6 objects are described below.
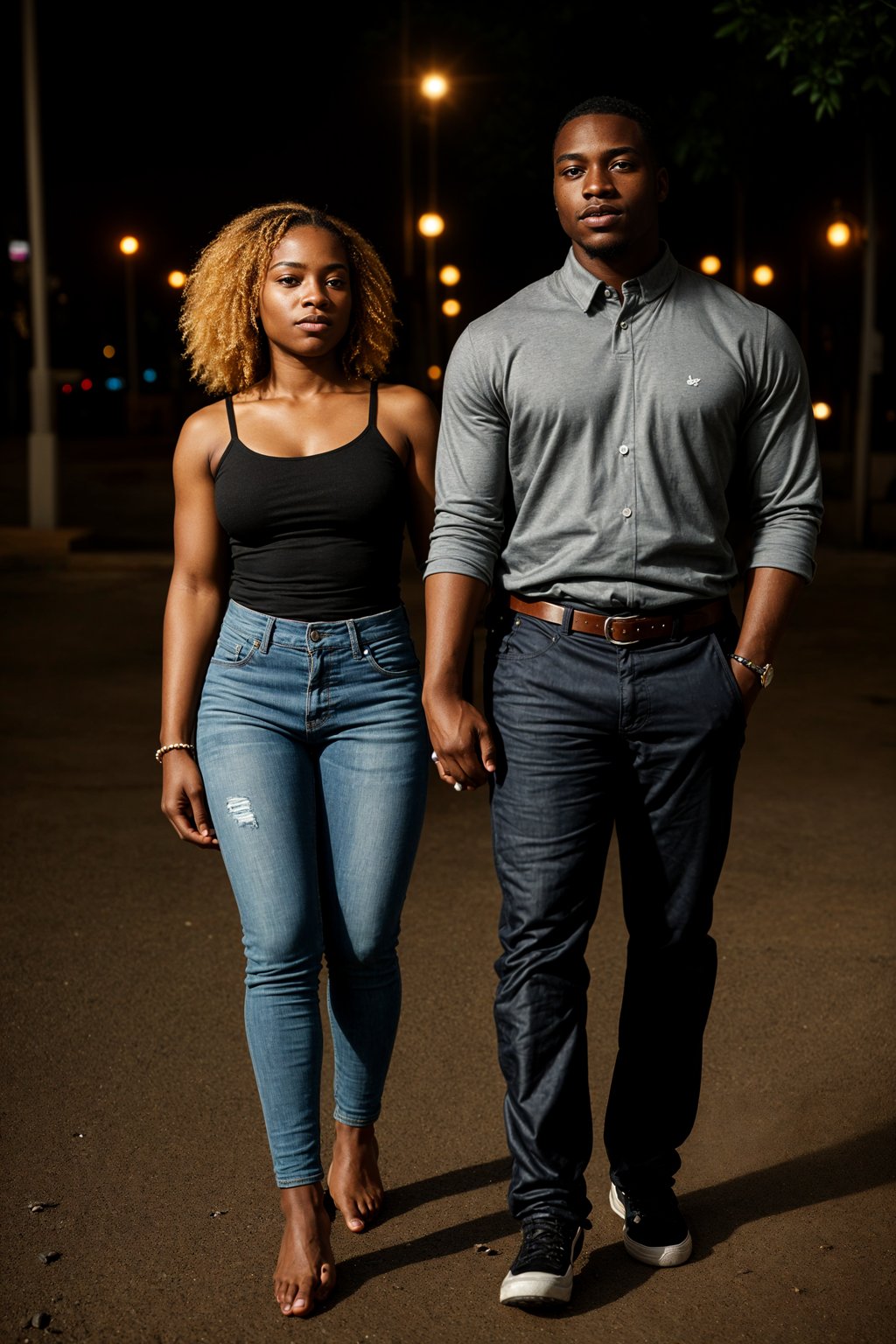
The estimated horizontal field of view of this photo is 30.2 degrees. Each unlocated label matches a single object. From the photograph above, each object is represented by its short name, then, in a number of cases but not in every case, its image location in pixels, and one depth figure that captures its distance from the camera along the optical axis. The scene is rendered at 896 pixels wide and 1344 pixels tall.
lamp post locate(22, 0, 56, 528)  17.00
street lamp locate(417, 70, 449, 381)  32.50
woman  3.31
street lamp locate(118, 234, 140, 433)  43.84
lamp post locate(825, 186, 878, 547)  18.20
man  3.17
